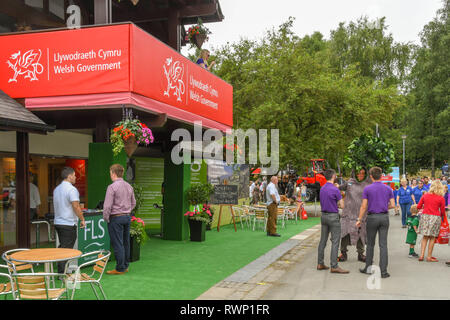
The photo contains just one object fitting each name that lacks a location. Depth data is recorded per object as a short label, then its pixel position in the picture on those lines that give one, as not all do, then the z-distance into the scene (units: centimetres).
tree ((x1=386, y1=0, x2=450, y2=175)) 4175
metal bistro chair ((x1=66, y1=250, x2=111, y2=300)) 493
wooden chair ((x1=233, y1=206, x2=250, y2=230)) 1530
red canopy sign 764
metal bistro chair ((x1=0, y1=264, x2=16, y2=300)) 438
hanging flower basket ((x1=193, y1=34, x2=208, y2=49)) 1180
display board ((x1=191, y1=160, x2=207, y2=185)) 1491
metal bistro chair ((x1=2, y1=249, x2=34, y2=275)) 468
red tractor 2998
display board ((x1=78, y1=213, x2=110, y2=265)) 777
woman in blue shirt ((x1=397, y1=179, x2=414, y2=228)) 1501
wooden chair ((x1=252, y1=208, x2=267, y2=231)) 1434
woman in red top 869
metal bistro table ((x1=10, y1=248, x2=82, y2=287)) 476
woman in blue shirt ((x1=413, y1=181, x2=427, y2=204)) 1455
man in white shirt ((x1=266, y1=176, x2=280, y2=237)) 1257
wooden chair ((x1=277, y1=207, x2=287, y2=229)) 1509
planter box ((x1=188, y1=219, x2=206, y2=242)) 1155
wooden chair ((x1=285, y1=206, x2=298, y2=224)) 1665
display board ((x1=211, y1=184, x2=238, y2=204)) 1384
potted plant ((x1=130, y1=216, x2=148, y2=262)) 855
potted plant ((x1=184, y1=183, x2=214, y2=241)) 1156
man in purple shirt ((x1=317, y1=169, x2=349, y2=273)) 772
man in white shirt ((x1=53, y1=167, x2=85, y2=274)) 673
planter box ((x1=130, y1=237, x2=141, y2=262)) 855
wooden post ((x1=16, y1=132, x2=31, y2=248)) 828
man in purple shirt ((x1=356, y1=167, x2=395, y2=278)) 729
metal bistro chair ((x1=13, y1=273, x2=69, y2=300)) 421
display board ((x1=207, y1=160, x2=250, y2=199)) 1563
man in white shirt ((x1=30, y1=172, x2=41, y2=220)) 1077
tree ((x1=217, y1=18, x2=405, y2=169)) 1927
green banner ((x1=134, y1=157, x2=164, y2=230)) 1388
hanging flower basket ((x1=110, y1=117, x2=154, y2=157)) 754
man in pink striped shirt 728
